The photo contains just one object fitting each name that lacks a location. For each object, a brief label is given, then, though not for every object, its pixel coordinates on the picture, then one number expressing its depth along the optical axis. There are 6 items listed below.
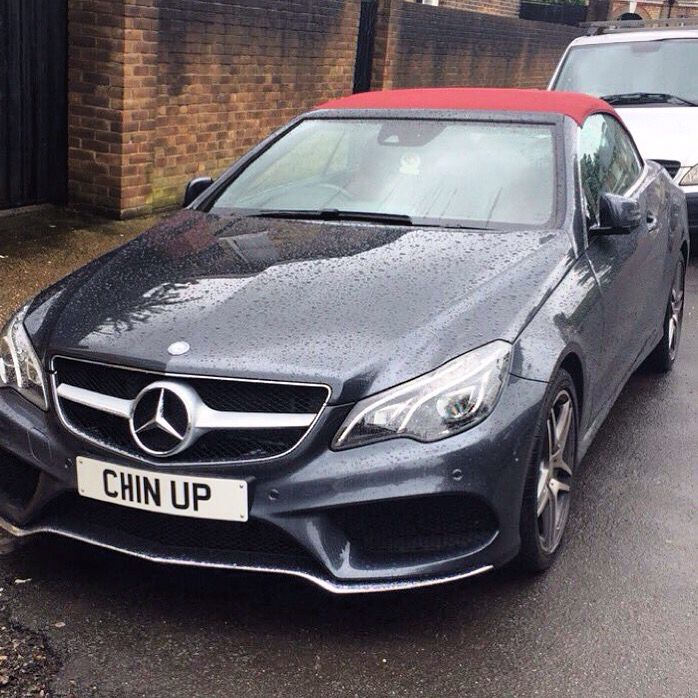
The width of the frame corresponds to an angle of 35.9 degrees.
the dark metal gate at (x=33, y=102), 7.85
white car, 9.07
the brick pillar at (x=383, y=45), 12.69
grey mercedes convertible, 2.96
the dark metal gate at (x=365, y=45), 12.62
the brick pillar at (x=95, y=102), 8.03
